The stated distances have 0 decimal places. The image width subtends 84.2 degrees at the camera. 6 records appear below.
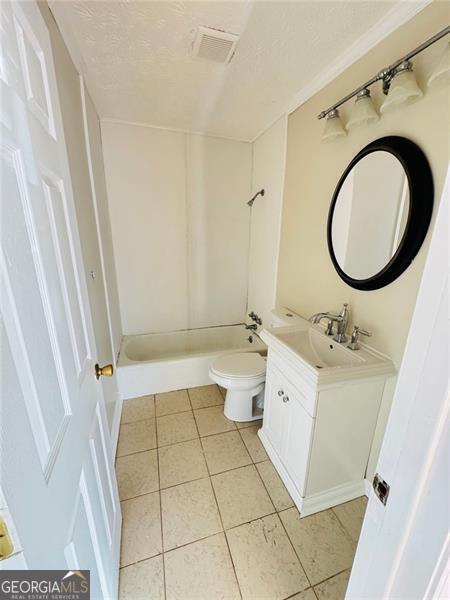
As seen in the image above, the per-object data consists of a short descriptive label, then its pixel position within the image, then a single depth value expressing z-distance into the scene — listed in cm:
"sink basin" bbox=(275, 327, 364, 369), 136
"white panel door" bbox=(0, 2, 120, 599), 42
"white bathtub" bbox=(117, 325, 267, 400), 220
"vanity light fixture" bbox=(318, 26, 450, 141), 91
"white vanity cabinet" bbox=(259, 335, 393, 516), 120
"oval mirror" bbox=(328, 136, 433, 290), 108
